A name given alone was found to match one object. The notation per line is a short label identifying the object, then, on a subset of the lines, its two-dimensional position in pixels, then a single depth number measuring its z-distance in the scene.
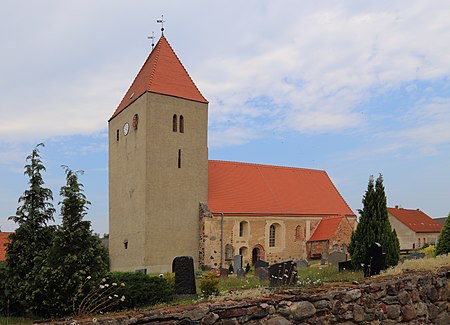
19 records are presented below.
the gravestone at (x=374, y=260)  9.55
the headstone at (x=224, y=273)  19.17
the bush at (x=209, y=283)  9.47
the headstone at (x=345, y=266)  14.85
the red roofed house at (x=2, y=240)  27.23
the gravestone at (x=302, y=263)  23.85
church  26.28
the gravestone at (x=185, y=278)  10.03
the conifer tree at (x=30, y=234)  12.96
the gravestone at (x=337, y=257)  20.23
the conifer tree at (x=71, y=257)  10.80
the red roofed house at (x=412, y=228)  46.78
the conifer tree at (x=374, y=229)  15.25
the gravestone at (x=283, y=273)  8.73
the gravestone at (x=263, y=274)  15.62
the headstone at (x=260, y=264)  20.62
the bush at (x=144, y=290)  9.65
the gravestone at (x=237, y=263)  22.10
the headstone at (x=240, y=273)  19.40
